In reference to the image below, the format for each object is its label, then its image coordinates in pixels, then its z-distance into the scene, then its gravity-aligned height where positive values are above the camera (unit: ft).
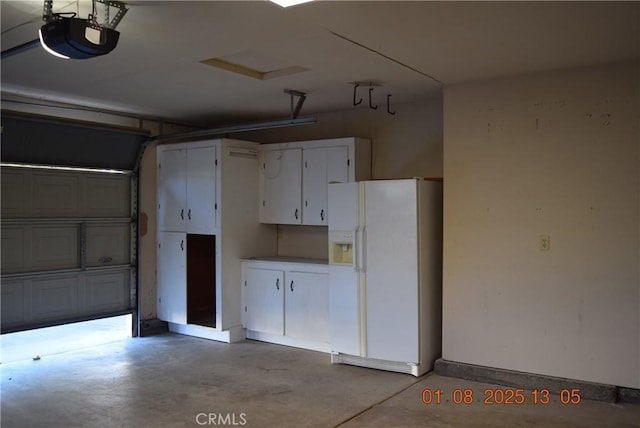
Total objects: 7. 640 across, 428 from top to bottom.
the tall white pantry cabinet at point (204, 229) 20.01 -0.09
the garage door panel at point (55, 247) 18.28 -0.71
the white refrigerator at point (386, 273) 15.74 -1.41
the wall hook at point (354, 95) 16.01 +4.18
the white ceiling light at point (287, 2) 9.46 +3.92
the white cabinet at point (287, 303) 18.61 -2.72
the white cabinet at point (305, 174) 18.98 +1.91
